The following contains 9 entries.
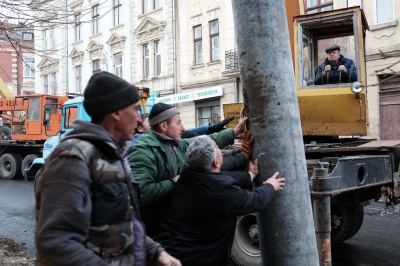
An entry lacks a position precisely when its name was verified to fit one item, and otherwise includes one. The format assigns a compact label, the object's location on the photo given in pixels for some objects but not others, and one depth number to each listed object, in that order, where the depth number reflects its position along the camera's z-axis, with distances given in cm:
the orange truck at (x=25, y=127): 1521
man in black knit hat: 154
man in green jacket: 278
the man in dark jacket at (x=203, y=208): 257
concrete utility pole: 213
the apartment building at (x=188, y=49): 1410
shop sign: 2000
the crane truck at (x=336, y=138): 380
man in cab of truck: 521
